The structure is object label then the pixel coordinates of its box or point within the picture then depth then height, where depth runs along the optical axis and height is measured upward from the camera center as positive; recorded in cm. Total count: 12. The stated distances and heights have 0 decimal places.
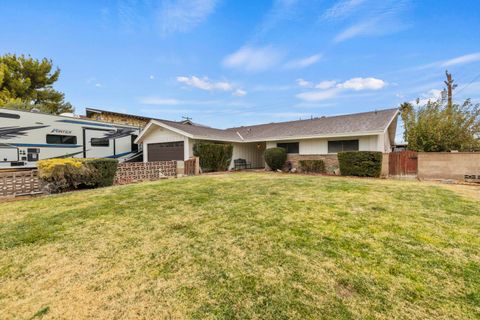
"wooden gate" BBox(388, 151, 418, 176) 1128 -51
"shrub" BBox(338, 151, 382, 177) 1141 -49
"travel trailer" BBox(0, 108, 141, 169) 1070 +127
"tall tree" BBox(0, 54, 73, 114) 1836 +709
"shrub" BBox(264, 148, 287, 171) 1507 -12
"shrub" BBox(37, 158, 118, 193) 787 -54
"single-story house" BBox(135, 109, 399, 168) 1308 +127
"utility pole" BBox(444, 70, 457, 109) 1747 +543
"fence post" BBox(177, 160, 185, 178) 1328 -65
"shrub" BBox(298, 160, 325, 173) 1401 -72
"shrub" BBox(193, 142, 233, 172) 1422 +11
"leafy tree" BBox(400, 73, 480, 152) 1288 +145
